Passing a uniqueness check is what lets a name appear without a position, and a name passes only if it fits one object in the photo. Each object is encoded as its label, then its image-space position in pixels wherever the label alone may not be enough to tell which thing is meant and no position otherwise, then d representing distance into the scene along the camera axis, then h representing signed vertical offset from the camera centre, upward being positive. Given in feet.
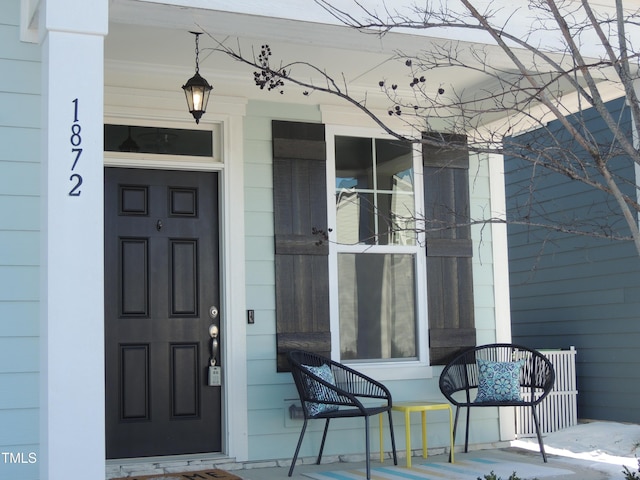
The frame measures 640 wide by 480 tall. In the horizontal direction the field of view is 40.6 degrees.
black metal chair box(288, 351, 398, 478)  16.99 -1.82
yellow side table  18.03 -2.38
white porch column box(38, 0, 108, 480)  10.37 +0.79
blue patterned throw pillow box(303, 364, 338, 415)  17.46 -1.90
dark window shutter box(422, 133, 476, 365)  20.42 +0.88
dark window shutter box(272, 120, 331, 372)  18.92 +1.35
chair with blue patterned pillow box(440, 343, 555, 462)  19.13 -1.79
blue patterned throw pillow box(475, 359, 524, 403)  19.31 -1.87
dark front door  17.69 -0.12
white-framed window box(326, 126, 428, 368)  19.69 +1.07
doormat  16.60 -3.30
